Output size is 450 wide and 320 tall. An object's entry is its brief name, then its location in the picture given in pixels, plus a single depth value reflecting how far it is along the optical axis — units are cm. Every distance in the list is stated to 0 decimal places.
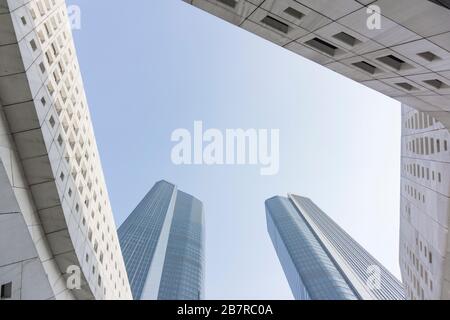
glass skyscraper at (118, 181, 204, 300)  13525
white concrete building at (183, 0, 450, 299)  1273
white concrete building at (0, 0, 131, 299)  1245
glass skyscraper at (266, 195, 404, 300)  13538
